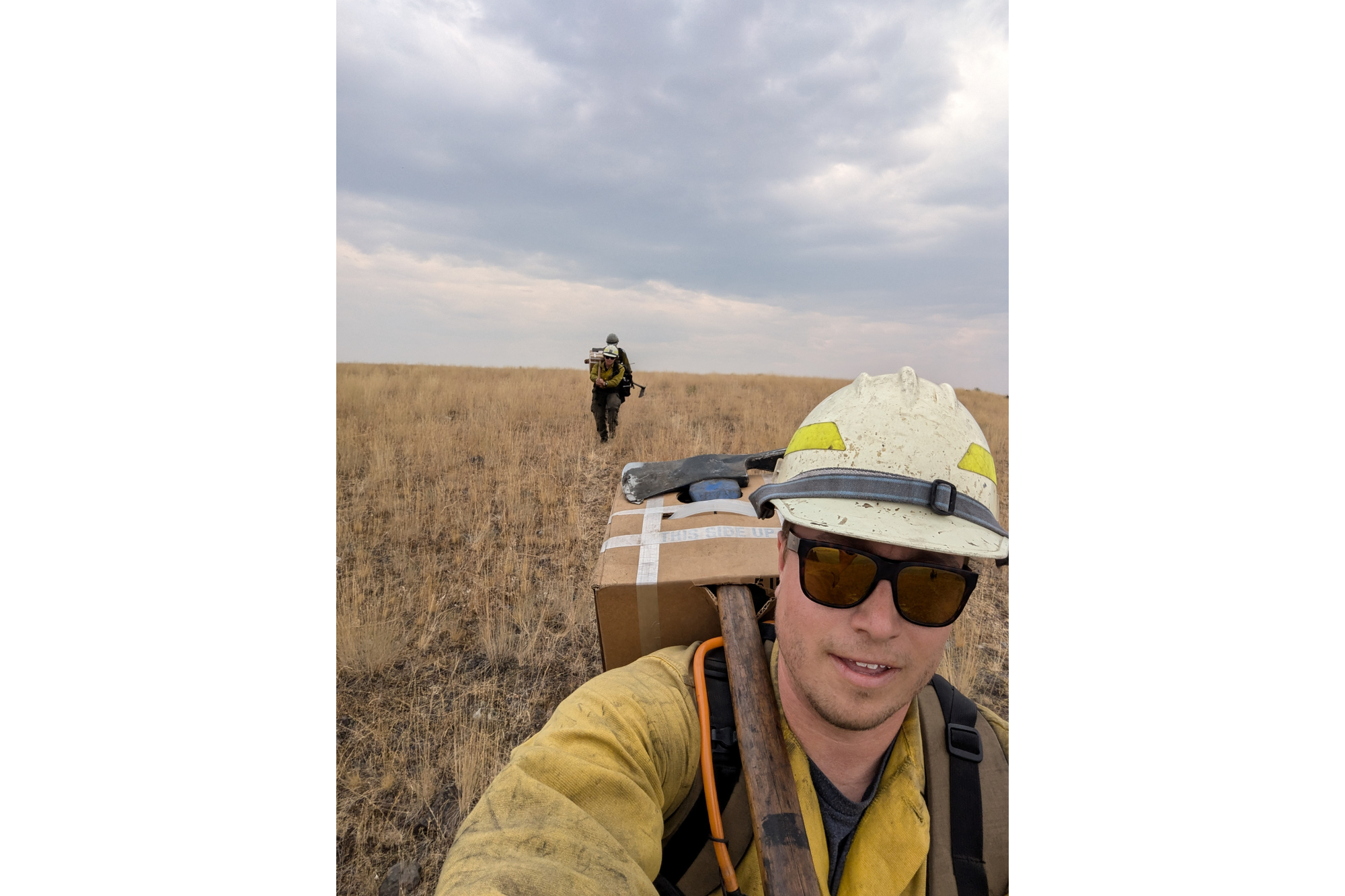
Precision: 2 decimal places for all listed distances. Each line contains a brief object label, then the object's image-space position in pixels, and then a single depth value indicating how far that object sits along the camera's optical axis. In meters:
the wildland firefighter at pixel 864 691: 0.42
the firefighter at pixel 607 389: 6.43
